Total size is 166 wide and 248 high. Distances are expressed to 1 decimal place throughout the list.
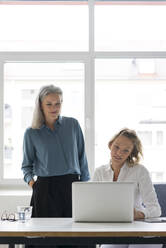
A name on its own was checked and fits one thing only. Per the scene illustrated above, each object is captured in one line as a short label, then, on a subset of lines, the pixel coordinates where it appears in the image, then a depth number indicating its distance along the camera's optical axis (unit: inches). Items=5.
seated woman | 117.9
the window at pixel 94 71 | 191.3
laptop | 102.4
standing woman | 132.1
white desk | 95.9
